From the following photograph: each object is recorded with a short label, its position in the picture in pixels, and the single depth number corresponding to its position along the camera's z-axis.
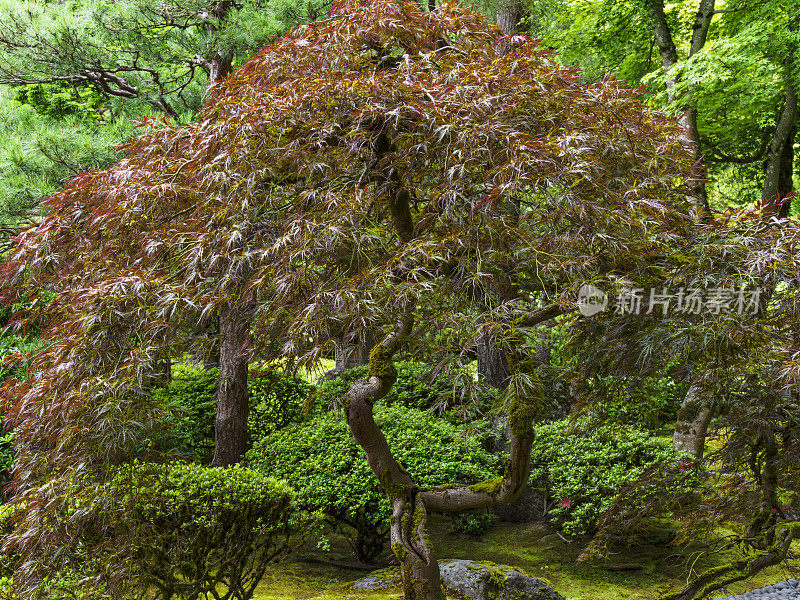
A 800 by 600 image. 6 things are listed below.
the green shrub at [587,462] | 4.40
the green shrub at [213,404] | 5.54
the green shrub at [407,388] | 5.34
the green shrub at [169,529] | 2.71
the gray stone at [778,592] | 3.93
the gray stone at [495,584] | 3.51
